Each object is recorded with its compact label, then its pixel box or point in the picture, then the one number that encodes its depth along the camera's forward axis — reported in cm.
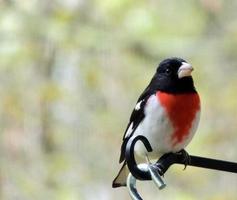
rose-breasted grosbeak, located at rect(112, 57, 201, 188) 601
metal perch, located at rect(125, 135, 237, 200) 579
